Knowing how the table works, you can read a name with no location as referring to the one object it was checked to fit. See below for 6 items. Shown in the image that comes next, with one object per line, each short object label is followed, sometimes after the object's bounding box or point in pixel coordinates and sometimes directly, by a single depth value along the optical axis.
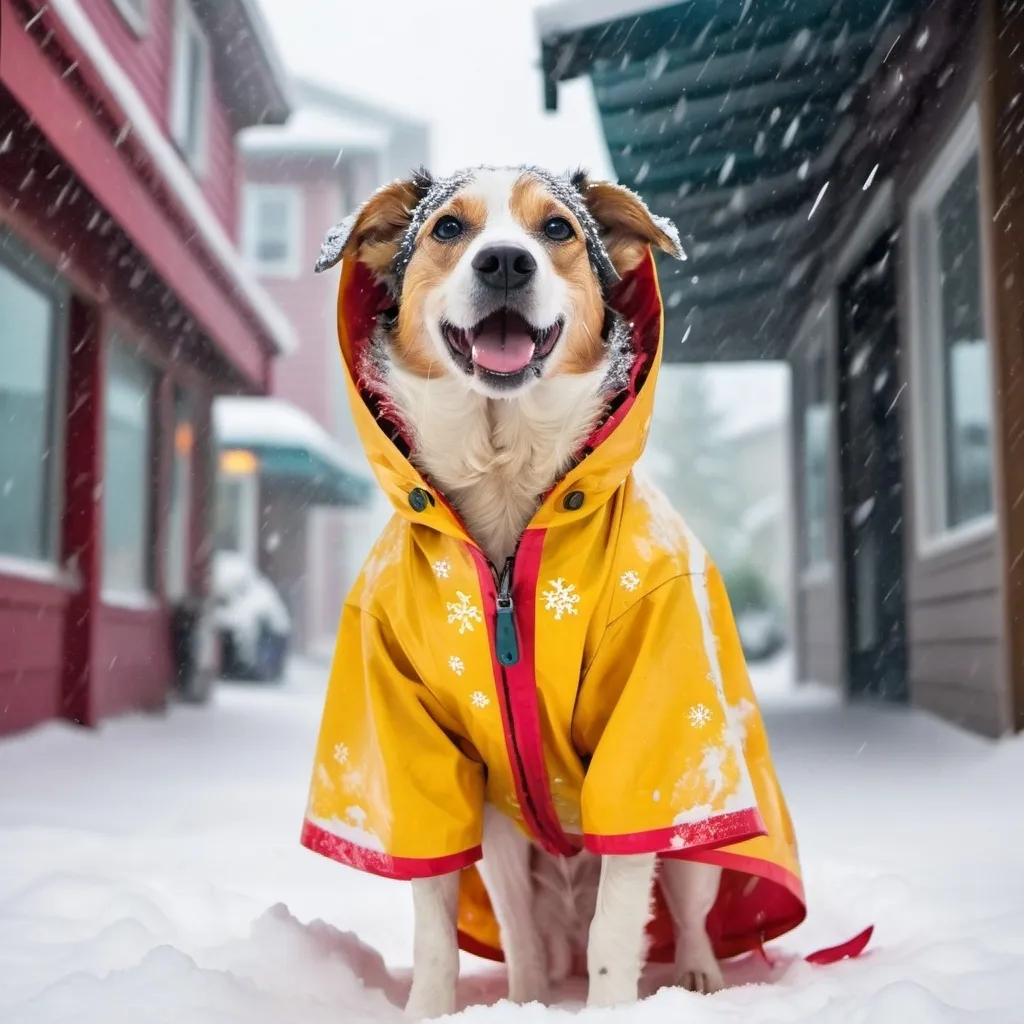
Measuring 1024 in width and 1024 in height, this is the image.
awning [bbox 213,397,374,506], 15.70
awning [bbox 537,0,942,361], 5.42
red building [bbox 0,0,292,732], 5.18
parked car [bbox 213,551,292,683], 12.78
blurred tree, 43.59
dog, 2.30
